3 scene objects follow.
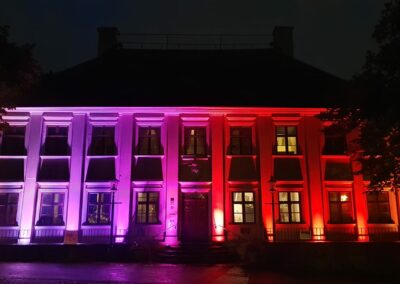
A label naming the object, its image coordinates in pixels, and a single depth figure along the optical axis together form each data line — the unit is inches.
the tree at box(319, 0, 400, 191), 619.8
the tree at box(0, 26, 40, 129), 613.9
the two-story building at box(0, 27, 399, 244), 876.0
